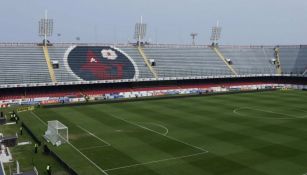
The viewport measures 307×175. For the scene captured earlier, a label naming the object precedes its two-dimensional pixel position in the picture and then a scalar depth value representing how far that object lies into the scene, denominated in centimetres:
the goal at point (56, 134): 3538
